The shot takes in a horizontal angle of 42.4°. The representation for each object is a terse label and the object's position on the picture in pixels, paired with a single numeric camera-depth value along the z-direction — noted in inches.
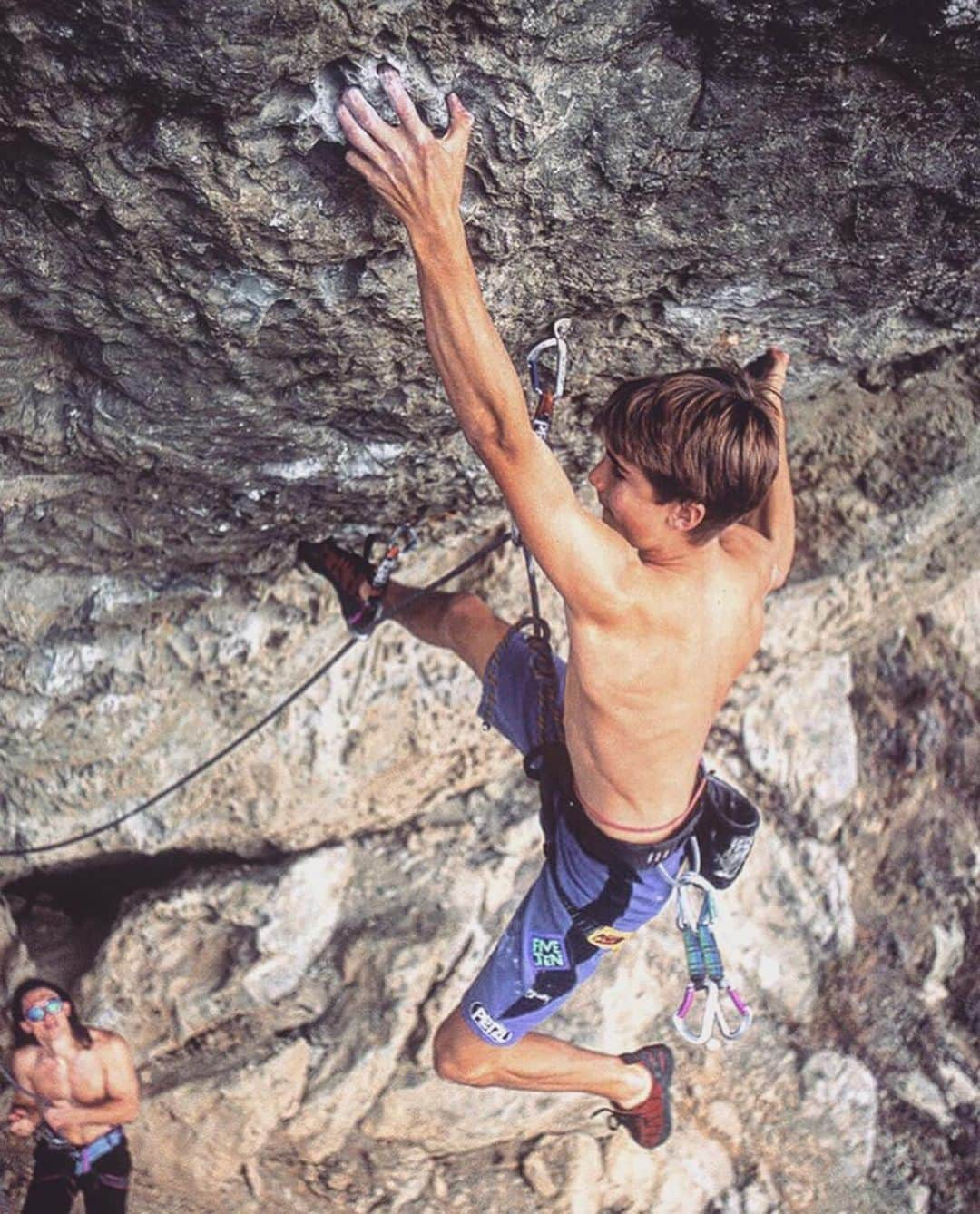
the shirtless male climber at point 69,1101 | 151.9
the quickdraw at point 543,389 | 101.8
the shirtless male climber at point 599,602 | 84.2
